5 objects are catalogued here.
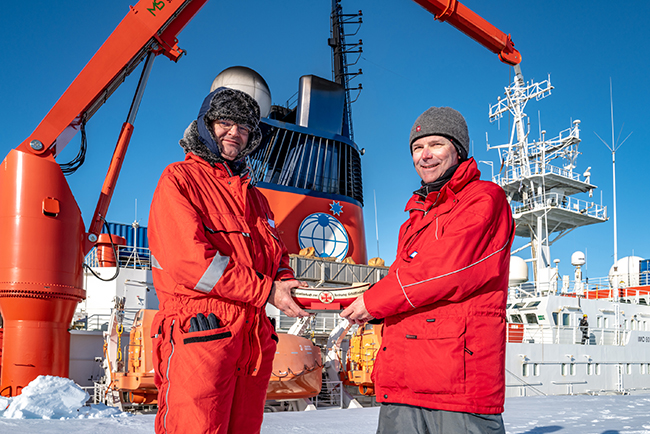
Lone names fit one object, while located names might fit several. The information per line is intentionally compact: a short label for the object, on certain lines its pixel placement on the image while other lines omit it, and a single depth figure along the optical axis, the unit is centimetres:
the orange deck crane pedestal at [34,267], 766
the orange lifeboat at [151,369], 873
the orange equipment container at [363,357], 1213
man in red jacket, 215
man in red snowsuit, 220
